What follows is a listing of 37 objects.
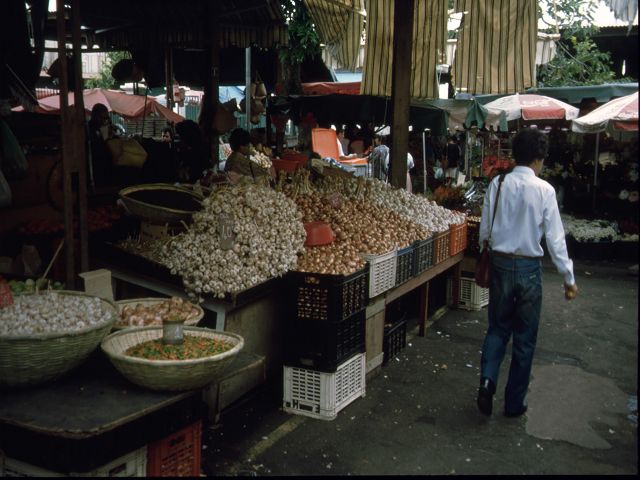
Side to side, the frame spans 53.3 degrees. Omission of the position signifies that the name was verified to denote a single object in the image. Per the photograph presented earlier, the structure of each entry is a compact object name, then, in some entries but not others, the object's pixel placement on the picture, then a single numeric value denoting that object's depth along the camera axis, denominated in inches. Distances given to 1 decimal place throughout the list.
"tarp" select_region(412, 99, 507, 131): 544.5
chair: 660.1
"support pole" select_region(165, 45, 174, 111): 419.7
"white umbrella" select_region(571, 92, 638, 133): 428.9
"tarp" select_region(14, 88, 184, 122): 624.1
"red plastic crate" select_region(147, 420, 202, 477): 134.0
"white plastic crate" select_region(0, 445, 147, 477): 121.9
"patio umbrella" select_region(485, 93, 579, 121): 593.6
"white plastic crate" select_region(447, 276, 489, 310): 327.0
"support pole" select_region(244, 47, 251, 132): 449.7
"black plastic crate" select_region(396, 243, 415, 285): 235.8
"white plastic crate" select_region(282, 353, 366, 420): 191.0
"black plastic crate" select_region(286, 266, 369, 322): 187.0
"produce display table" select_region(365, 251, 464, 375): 217.8
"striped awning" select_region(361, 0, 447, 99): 338.6
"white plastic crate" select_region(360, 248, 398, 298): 211.6
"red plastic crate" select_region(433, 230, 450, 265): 272.8
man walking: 184.9
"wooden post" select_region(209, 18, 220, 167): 354.0
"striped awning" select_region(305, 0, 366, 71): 328.5
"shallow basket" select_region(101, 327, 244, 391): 123.5
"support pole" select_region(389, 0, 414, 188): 295.1
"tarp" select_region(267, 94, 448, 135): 408.8
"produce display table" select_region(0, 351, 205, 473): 114.9
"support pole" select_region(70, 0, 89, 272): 170.9
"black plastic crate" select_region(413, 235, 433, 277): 250.8
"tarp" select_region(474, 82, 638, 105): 587.2
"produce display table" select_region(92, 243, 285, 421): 181.6
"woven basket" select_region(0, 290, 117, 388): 121.0
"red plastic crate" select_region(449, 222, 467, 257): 293.2
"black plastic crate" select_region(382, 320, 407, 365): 242.2
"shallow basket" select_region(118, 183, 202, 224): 199.6
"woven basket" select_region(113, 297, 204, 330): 159.5
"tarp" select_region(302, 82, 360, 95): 497.7
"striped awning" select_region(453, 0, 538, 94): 313.9
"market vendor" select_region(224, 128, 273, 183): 303.1
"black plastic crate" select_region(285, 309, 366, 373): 188.7
